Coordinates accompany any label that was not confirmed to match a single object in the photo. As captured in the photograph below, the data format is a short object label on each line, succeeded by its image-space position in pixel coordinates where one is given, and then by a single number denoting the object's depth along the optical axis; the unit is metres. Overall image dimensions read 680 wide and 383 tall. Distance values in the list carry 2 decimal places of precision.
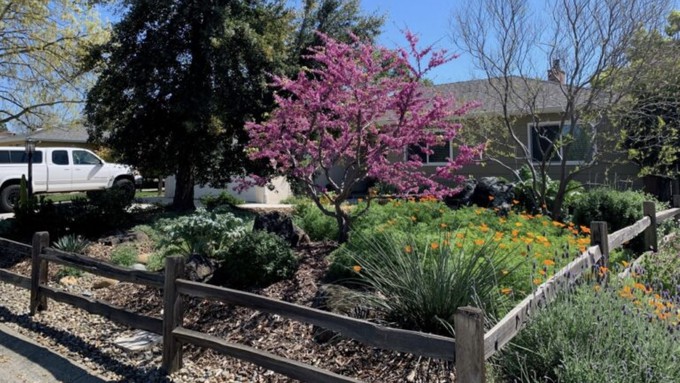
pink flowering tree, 5.61
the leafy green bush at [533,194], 9.38
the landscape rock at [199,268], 5.27
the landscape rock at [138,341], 4.55
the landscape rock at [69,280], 6.61
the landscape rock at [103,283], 6.41
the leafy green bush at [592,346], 2.81
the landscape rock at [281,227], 6.52
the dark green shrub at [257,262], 5.08
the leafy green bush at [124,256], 7.05
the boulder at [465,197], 10.91
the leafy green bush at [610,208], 7.61
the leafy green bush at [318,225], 7.11
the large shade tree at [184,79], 10.66
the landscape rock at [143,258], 7.33
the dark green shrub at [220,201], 13.46
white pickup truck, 15.62
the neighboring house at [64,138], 24.58
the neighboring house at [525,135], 10.73
